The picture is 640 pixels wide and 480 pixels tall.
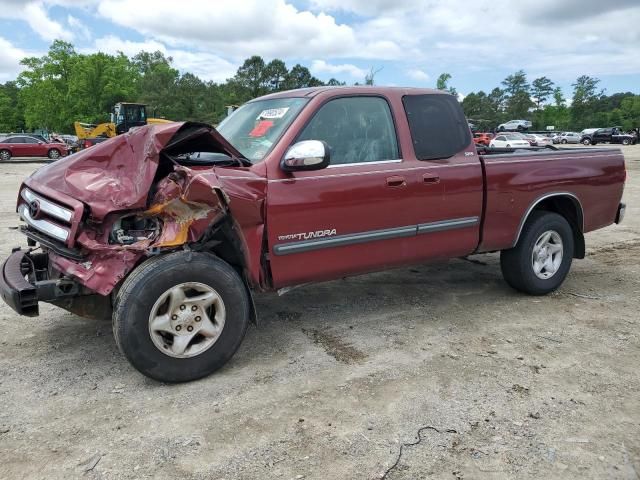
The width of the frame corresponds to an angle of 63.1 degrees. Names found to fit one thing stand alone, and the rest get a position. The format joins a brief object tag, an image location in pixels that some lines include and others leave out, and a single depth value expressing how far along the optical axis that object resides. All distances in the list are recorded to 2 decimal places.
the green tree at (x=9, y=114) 74.69
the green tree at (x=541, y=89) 101.81
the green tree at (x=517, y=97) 98.62
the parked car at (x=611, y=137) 50.66
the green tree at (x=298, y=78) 75.12
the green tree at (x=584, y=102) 86.94
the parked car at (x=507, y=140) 34.81
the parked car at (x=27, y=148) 26.72
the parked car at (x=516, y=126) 61.88
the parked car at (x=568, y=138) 59.03
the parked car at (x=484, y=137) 37.84
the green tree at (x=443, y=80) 73.19
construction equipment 30.31
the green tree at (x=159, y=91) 63.53
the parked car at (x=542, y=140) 42.00
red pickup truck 3.21
